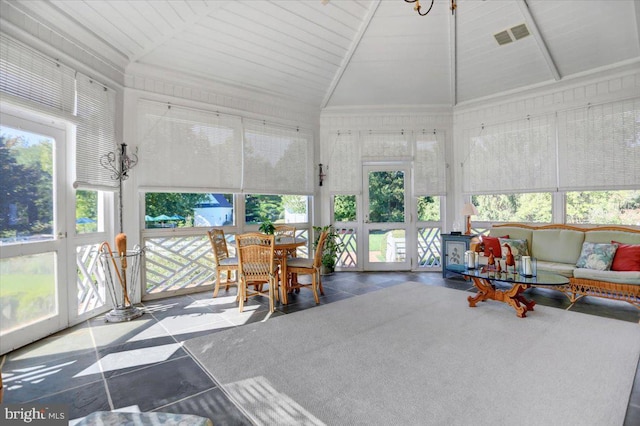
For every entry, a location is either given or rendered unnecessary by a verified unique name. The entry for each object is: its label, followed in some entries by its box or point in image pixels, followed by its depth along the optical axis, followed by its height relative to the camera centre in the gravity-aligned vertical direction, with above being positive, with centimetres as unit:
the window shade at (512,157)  492 +87
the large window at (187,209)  434 +8
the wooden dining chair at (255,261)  357 -55
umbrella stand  348 -77
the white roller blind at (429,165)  591 +86
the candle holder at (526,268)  343 -65
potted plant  569 -68
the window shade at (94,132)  335 +94
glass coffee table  325 -80
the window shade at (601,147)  423 +87
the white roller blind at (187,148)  415 +94
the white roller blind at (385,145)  594 +125
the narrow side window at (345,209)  604 +5
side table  520 -63
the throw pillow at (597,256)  378 -59
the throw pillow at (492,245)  464 -52
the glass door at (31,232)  267 -14
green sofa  349 -62
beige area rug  183 -115
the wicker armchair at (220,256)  411 -60
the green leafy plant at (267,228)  414 -20
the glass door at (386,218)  599 -12
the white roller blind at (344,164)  596 +90
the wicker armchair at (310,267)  405 -71
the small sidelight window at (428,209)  601 +3
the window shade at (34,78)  259 +126
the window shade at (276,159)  510 +93
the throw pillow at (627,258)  359 -59
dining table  384 -50
